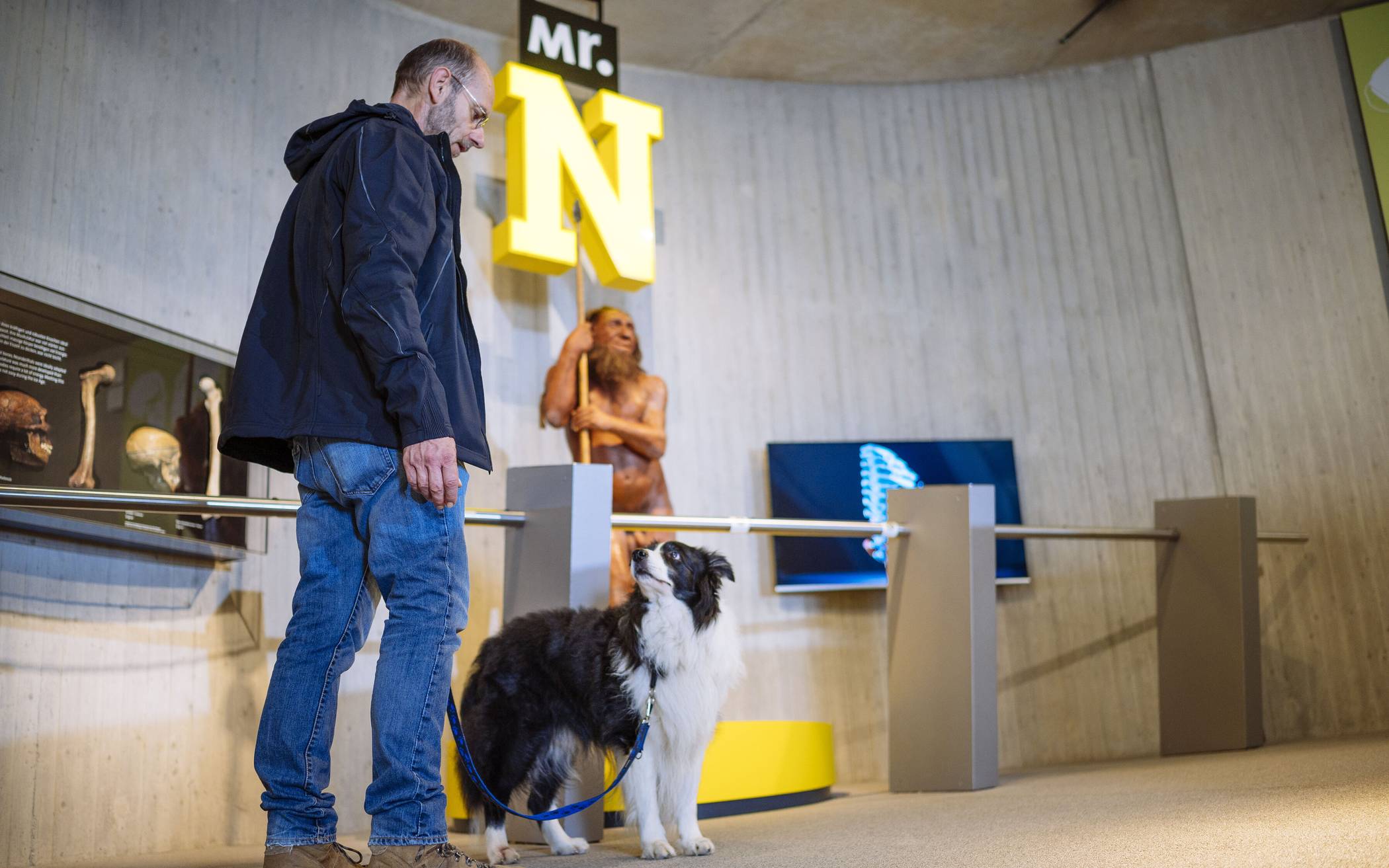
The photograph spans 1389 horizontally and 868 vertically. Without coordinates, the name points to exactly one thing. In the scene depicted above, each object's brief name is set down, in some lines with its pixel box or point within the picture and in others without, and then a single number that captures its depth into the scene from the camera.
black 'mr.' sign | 4.86
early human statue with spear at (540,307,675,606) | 4.73
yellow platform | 3.46
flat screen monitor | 5.33
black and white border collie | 2.49
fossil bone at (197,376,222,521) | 3.75
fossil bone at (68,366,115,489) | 3.25
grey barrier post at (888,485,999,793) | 3.55
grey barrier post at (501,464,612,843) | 2.77
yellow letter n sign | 4.66
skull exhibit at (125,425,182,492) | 3.46
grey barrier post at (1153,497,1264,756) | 4.14
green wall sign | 5.34
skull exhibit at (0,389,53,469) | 3.03
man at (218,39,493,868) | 1.70
